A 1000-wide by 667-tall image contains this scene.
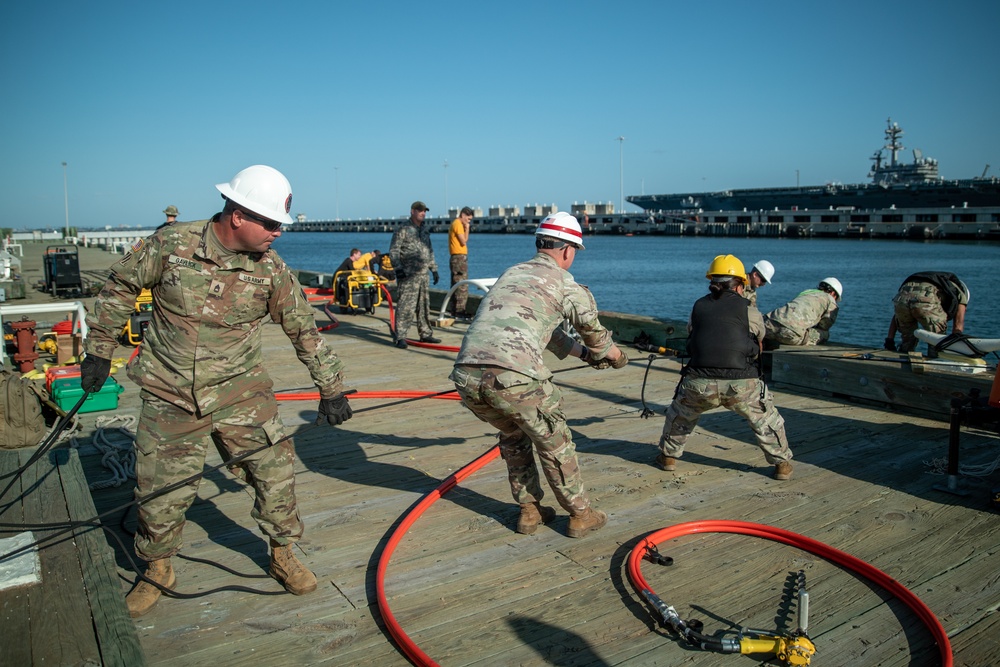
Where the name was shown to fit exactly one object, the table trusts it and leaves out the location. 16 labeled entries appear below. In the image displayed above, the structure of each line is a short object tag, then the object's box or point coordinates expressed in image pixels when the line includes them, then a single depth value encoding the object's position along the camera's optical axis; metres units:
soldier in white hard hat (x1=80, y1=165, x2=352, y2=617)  3.55
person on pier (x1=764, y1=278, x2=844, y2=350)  8.98
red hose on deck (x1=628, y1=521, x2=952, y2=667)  3.42
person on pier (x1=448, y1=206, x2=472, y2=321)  13.39
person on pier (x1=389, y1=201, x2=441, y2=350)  10.81
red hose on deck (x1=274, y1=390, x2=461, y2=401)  7.52
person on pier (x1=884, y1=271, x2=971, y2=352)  9.56
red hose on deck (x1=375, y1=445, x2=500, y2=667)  3.16
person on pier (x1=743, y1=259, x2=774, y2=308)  9.49
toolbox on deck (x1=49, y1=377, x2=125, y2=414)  6.83
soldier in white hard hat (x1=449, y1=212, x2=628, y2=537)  4.09
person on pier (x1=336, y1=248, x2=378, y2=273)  18.41
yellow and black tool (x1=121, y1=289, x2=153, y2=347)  10.76
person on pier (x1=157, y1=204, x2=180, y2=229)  13.84
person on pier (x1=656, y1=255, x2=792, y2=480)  5.30
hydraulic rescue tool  3.12
